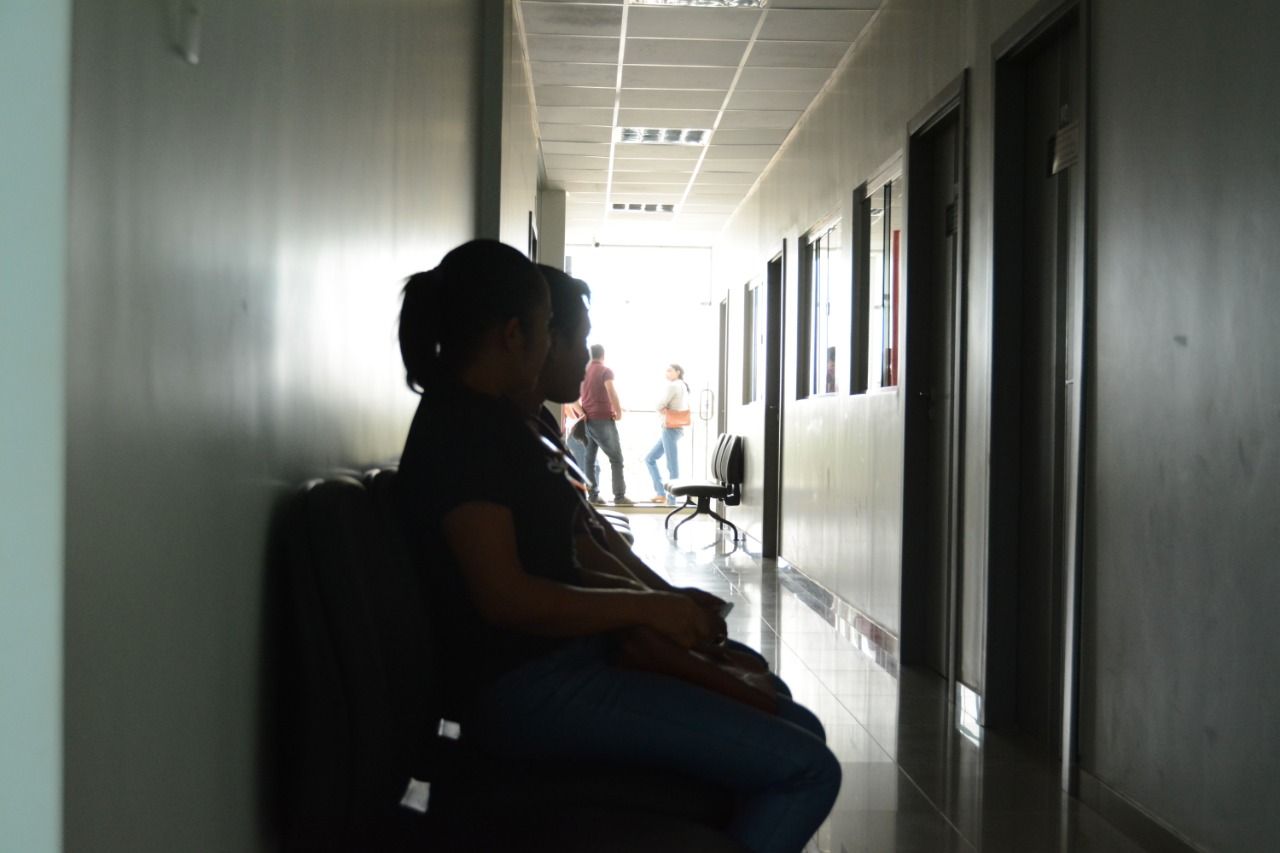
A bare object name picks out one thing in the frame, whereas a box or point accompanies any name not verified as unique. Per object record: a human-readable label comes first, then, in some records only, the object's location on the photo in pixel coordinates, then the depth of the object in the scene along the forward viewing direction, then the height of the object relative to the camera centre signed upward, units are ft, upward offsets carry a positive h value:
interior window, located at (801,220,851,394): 22.81 +2.51
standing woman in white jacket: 49.73 +0.57
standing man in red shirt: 44.09 +0.65
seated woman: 5.71 -1.19
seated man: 8.41 +0.33
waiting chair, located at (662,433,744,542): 34.81 -1.75
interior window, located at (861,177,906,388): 18.67 +2.67
